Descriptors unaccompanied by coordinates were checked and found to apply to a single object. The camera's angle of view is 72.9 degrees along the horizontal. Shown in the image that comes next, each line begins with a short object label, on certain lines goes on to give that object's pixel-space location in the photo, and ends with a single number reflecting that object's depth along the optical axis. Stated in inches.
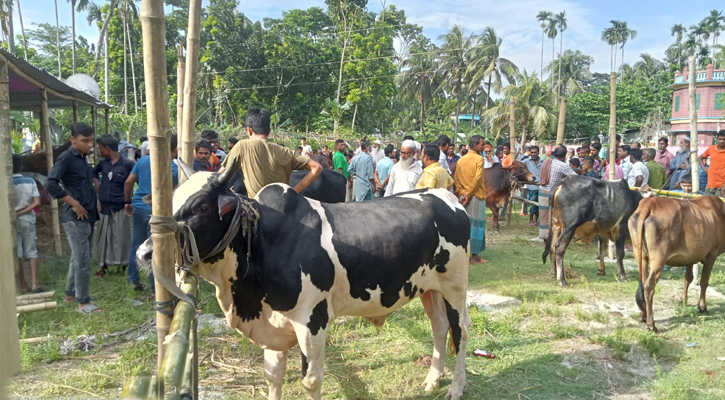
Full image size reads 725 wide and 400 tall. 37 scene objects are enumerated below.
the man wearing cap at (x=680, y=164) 410.9
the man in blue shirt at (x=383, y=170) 415.4
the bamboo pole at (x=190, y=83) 153.8
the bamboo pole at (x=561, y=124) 430.6
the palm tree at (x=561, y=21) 3016.7
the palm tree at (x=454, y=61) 1574.8
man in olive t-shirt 171.3
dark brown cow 459.2
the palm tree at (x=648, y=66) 2628.0
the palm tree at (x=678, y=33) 2576.3
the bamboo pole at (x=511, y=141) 478.0
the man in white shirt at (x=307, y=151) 535.4
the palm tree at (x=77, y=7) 1357.3
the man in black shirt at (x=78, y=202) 217.8
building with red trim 1358.3
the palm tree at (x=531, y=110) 1235.9
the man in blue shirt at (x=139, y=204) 237.5
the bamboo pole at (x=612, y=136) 356.5
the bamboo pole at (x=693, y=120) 283.6
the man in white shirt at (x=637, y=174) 397.7
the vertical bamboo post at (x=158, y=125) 85.5
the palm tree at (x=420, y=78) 1565.0
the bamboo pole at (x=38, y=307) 128.3
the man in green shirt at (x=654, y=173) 411.2
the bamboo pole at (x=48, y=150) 319.9
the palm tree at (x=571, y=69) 1864.9
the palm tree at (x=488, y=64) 1524.4
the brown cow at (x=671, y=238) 219.8
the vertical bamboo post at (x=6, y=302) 27.0
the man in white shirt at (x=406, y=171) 281.0
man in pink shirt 474.0
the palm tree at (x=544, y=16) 2935.5
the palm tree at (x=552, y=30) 2979.8
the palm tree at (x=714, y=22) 2470.5
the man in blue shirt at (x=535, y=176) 477.9
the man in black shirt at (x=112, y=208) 265.6
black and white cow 119.1
